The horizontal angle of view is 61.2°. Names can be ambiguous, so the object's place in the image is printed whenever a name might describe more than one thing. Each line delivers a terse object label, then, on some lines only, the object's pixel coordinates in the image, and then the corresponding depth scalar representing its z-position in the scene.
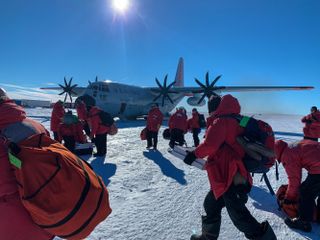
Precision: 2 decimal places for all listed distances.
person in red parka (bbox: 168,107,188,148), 10.52
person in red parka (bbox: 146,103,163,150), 10.86
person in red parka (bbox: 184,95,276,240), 2.91
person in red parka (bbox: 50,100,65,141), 9.13
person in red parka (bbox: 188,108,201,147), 11.38
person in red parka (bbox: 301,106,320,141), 5.72
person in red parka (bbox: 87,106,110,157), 8.80
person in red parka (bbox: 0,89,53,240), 1.56
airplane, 22.84
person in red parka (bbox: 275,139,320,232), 3.91
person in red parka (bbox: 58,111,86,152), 8.27
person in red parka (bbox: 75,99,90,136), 10.03
